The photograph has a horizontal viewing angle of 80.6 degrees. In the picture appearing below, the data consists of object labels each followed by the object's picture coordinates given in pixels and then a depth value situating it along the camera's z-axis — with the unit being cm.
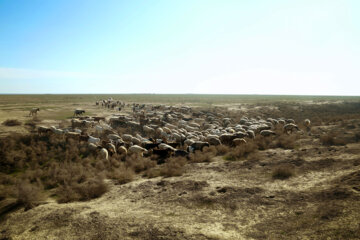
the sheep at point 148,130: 2142
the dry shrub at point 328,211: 597
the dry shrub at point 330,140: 1585
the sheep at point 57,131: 1667
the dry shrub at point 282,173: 991
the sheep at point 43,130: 1652
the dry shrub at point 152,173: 1120
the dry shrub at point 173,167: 1113
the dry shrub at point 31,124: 1893
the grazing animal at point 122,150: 1431
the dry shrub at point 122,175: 1041
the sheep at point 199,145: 1592
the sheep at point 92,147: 1453
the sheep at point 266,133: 1967
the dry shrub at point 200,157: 1359
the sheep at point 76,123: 2092
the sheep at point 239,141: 1679
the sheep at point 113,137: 1734
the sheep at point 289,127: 2130
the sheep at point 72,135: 1617
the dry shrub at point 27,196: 794
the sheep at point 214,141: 1706
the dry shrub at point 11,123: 1878
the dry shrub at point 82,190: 855
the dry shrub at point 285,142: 1601
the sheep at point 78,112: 2945
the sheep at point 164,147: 1516
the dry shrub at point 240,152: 1409
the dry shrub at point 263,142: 1627
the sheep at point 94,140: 1561
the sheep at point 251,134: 1934
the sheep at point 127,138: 1772
